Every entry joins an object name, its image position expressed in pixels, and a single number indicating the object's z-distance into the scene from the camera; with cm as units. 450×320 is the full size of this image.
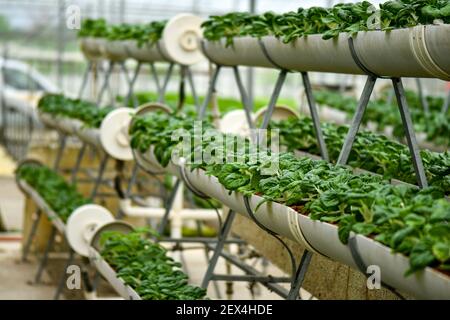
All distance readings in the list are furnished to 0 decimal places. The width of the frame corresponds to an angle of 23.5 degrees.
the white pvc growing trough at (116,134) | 789
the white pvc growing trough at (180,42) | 781
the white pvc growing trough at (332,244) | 306
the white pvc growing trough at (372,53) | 374
